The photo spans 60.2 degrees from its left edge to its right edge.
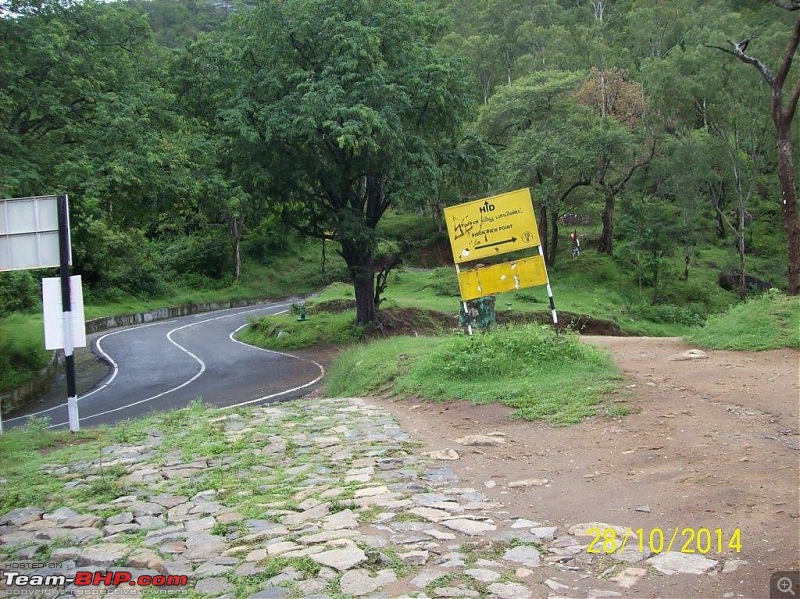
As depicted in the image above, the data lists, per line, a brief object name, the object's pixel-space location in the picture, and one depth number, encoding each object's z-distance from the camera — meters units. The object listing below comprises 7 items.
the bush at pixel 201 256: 42.38
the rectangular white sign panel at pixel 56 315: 9.49
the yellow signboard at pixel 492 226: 11.57
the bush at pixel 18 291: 22.19
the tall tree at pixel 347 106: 18.58
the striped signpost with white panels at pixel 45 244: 9.52
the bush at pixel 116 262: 31.66
